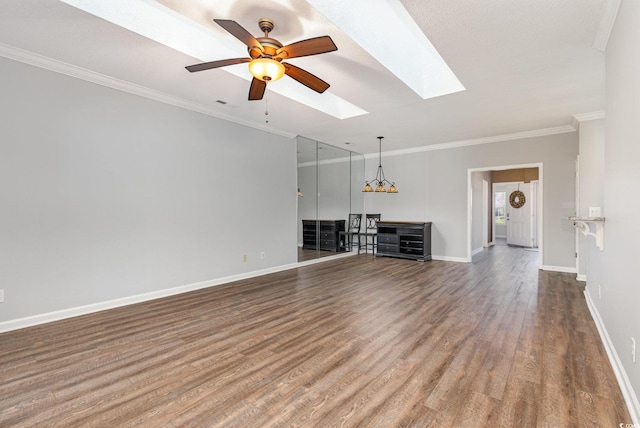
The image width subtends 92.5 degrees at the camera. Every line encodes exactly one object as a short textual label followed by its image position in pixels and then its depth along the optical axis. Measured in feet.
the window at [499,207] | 36.45
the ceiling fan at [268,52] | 7.25
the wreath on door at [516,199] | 33.12
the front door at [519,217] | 31.91
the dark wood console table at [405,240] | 22.40
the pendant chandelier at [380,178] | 24.99
